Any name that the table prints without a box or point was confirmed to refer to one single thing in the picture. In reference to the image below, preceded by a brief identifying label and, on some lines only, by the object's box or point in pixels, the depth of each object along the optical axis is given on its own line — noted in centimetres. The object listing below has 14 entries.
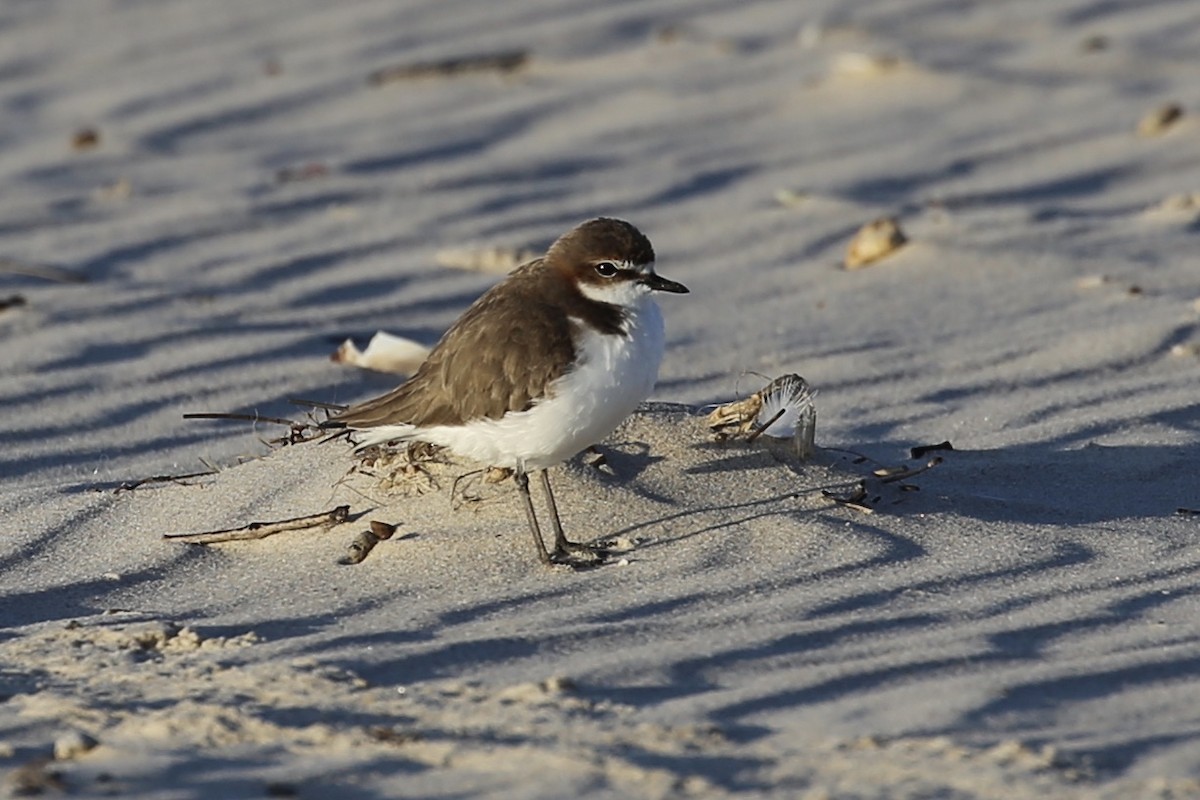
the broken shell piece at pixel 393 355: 1367
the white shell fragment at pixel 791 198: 1711
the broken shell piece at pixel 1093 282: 1478
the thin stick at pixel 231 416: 1032
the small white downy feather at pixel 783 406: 1034
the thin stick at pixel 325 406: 1025
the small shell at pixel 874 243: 1557
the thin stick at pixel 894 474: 1020
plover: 941
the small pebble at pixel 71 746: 741
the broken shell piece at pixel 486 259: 1612
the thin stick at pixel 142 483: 1092
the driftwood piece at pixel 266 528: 999
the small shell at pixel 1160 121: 1798
